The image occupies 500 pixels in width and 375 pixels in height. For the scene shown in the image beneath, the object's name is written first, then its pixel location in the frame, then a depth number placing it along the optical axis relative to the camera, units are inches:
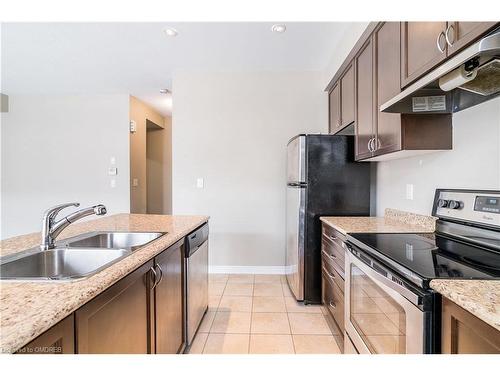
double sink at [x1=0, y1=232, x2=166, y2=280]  41.0
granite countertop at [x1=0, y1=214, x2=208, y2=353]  21.2
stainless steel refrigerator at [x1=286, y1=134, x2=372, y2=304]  91.9
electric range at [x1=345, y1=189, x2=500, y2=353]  33.4
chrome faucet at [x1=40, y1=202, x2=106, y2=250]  46.6
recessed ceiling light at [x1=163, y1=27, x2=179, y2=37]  93.5
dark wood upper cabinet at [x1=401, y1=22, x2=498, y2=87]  39.1
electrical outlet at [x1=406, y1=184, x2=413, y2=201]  74.9
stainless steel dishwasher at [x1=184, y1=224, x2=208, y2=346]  65.0
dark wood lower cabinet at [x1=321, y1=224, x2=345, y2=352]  68.8
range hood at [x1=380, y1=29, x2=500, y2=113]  34.4
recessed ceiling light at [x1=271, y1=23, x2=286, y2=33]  91.2
